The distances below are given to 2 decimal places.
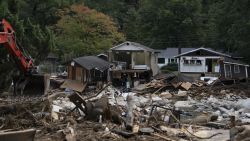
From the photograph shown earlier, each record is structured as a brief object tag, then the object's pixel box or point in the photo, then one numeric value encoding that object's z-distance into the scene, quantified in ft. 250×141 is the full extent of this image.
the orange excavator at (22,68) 61.87
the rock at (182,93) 126.44
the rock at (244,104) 97.03
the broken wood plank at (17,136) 33.99
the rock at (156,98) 116.78
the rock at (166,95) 125.46
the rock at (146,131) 47.85
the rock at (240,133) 40.52
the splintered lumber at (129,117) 48.62
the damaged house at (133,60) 175.62
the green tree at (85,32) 184.55
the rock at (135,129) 47.94
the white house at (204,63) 191.81
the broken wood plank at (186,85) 140.05
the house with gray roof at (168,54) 255.97
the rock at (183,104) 100.36
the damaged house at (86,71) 155.22
